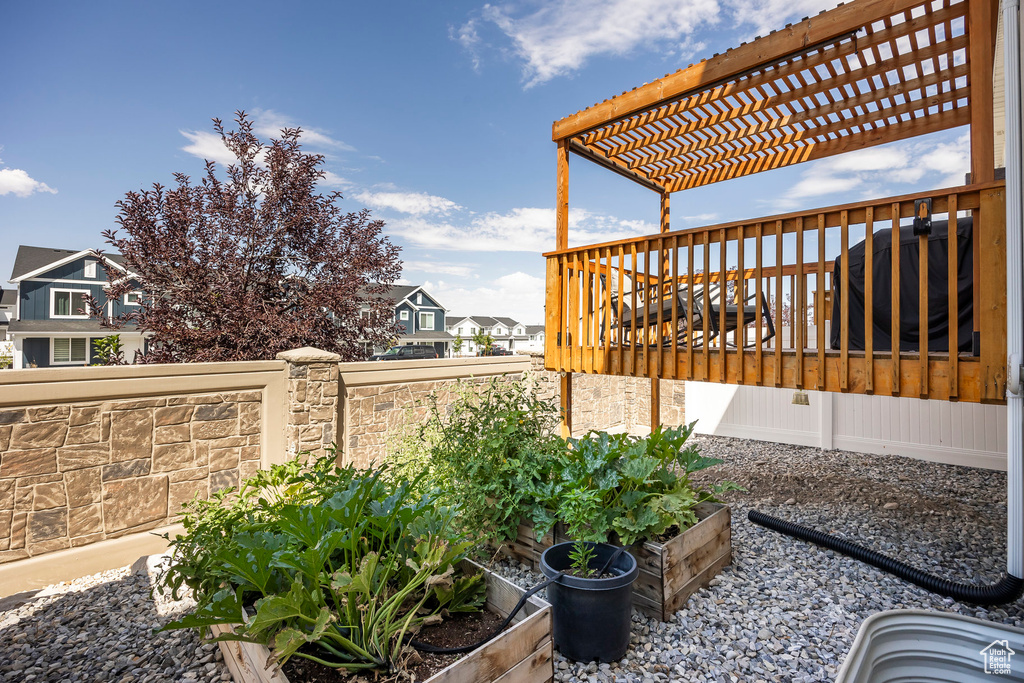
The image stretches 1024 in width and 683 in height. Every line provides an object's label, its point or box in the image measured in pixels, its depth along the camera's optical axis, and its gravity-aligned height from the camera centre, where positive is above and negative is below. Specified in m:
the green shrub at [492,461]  2.44 -0.66
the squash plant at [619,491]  2.12 -0.74
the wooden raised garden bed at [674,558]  2.09 -1.07
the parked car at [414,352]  20.38 -0.49
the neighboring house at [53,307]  14.72 +1.05
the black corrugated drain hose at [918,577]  2.10 -1.16
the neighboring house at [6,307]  18.14 +1.24
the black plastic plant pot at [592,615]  1.76 -1.06
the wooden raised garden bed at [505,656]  1.21 -0.87
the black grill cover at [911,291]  2.73 +0.35
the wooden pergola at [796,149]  2.63 +2.07
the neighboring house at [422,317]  24.77 +1.35
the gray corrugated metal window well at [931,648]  1.24 -0.84
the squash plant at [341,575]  1.22 -0.70
